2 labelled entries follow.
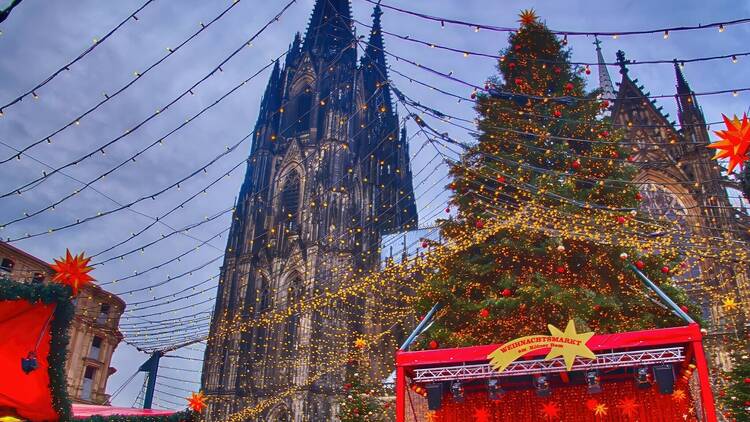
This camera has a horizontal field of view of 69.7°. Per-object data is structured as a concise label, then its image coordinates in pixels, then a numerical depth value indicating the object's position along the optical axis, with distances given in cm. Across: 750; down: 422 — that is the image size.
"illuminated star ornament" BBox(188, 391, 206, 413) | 802
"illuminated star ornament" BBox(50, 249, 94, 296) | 608
